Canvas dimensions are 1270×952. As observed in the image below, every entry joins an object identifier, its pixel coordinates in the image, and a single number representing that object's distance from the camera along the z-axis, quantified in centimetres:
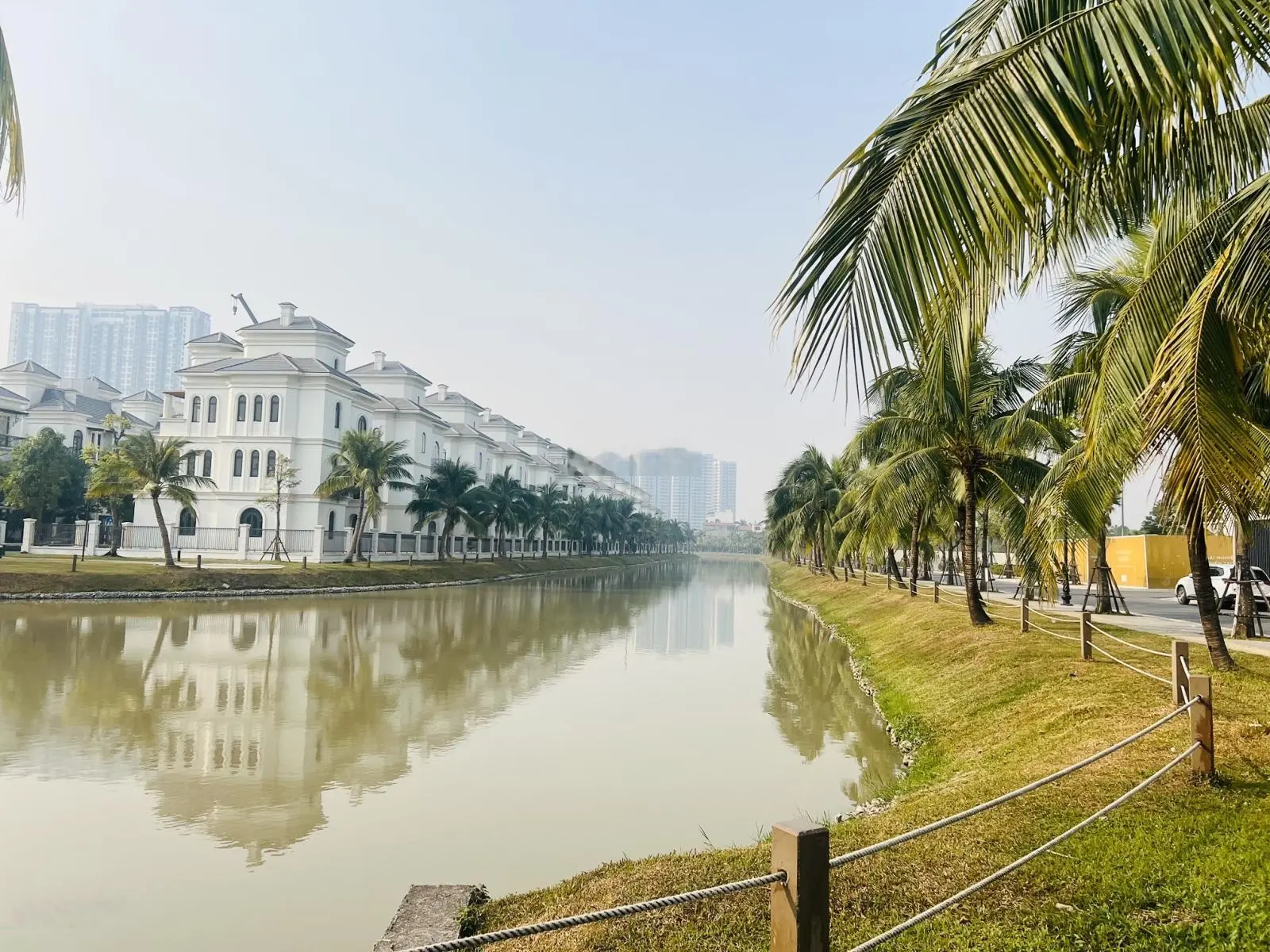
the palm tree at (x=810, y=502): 3741
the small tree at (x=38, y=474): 4388
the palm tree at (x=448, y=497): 4784
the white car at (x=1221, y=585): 2023
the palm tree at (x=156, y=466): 3250
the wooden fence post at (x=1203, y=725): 611
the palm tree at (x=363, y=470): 3959
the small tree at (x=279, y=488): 3844
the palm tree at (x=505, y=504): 5375
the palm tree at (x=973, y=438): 1524
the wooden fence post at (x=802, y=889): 274
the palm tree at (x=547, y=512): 6600
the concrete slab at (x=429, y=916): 511
